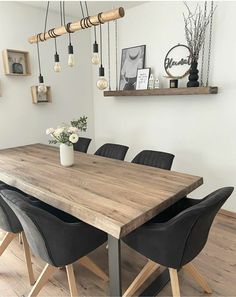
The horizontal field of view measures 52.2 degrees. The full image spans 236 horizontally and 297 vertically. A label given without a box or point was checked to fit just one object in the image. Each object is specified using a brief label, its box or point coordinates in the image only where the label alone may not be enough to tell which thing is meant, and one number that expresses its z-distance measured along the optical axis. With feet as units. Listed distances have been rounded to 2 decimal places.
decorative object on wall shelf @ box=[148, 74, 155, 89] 10.00
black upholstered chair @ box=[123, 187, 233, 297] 4.13
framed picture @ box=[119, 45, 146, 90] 10.58
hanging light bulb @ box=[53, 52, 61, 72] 7.20
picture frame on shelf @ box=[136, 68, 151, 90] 10.28
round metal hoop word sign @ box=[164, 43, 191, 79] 9.11
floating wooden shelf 8.32
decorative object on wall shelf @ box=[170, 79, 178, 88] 9.27
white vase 6.96
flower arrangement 6.72
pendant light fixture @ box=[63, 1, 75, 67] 6.56
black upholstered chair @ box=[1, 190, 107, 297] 4.30
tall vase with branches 8.48
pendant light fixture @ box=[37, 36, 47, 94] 8.89
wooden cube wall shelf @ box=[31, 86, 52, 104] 10.45
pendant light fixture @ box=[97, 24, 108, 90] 6.39
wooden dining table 4.24
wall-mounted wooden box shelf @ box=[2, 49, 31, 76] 9.46
